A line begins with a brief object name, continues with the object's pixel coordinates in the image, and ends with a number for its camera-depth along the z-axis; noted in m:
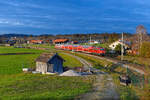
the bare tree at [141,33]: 57.30
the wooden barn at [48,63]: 32.78
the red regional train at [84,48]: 56.95
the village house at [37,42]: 145.05
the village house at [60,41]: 130.80
